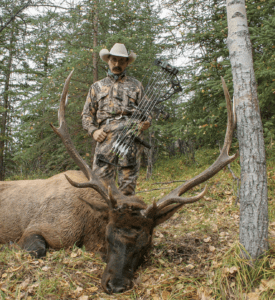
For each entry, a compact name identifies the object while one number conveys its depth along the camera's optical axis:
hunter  4.01
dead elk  2.76
